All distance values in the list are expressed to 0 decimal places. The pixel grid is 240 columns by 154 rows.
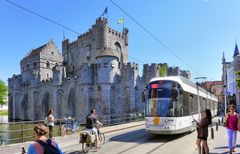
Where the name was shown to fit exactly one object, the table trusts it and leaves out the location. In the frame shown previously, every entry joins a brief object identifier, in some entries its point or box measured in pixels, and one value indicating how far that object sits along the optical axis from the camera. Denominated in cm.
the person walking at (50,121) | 943
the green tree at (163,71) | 3260
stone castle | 2728
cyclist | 762
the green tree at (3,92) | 4588
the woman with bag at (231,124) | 593
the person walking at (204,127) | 536
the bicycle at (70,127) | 1380
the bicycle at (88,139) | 724
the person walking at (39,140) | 263
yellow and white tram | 901
